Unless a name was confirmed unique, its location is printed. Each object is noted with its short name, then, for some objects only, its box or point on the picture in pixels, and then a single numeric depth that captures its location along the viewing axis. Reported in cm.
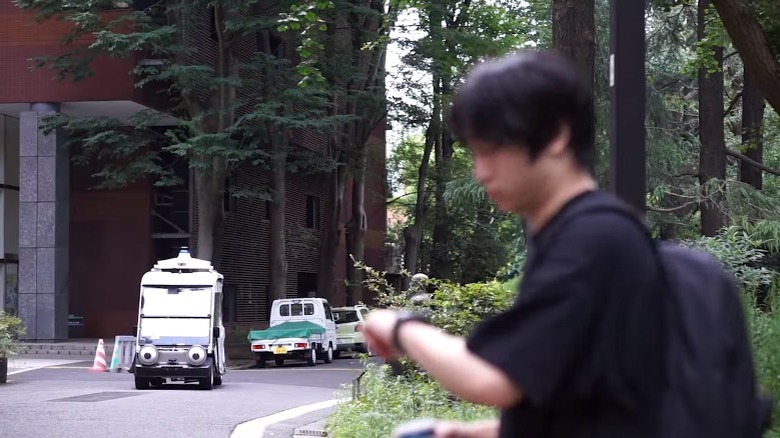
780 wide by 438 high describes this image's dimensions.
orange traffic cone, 3013
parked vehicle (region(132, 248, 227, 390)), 2405
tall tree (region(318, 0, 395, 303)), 3734
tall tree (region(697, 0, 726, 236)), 2089
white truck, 3362
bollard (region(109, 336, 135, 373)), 3017
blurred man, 205
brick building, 3700
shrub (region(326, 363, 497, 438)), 1109
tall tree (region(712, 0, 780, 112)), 1076
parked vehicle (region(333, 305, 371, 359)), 4012
